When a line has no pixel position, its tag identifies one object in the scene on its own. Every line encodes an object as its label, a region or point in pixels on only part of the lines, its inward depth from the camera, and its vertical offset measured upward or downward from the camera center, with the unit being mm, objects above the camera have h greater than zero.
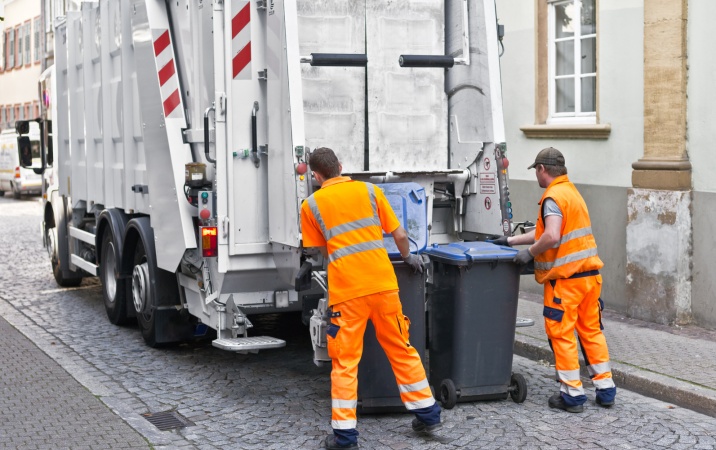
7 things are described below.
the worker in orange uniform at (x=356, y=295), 5457 -723
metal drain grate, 5998 -1507
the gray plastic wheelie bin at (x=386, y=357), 5961 -1116
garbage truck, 6516 +151
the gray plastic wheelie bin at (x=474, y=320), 6059 -959
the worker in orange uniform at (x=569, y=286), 6051 -768
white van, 30297 -438
